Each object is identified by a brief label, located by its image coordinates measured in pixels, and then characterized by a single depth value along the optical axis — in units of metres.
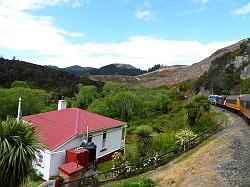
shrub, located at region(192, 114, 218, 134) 18.07
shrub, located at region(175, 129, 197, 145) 14.49
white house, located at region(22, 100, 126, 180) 12.29
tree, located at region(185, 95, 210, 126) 19.53
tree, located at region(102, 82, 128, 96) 47.82
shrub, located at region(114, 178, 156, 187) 8.58
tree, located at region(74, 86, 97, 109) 42.33
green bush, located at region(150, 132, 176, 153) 14.64
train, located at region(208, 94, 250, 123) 19.10
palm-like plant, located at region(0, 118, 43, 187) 7.05
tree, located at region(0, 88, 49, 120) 28.27
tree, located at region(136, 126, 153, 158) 15.06
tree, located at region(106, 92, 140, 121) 31.61
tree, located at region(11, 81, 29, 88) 52.60
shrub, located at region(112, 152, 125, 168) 11.70
